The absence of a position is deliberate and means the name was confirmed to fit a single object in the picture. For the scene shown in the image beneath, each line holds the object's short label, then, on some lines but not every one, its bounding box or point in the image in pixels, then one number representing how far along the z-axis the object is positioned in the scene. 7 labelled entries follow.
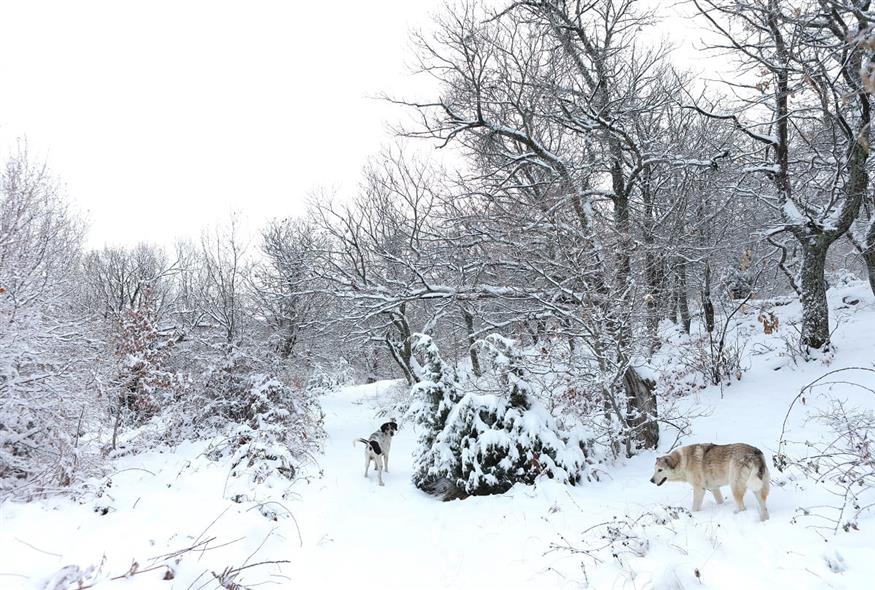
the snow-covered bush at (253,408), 9.74
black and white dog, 9.02
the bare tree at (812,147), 7.24
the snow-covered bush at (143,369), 12.48
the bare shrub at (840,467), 4.09
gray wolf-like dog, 4.48
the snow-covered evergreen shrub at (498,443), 7.07
